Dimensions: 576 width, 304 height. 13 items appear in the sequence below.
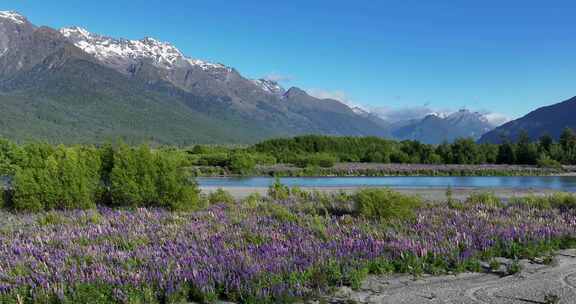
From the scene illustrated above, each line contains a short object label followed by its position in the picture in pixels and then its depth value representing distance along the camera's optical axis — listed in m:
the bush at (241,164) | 67.95
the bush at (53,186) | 19.09
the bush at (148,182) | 19.41
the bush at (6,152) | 45.26
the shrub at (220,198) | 21.46
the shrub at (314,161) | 78.77
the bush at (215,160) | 76.88
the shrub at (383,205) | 14.62
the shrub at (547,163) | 73.57
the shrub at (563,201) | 18.28
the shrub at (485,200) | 18.89
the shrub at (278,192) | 23.15
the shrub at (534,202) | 17.91
